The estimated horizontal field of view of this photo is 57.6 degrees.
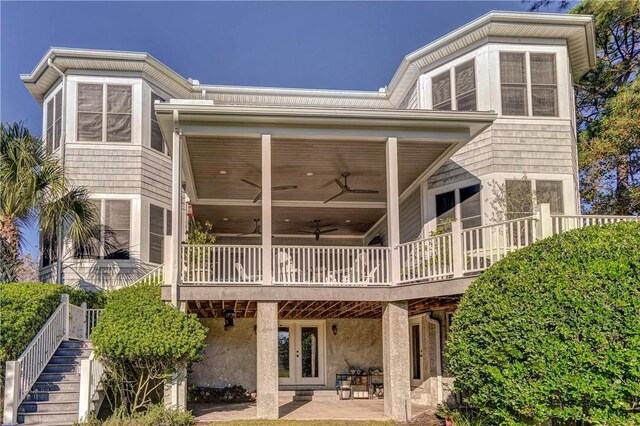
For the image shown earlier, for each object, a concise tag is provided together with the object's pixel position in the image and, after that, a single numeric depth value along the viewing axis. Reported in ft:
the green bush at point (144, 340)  32.60
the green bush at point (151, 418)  31.40
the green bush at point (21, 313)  33.37
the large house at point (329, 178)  35.88
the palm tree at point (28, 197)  38.09
